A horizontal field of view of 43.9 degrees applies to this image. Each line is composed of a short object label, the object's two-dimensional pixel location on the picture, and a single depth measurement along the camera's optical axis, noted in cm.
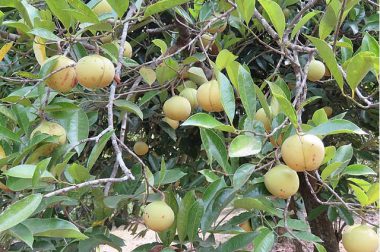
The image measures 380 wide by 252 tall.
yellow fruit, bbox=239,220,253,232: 138
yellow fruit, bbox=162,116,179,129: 163
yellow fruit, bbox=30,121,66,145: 103
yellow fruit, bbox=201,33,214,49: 150
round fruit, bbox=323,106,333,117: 188
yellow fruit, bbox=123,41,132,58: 132
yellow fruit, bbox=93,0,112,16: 119
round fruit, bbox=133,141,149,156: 197
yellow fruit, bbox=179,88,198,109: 138
